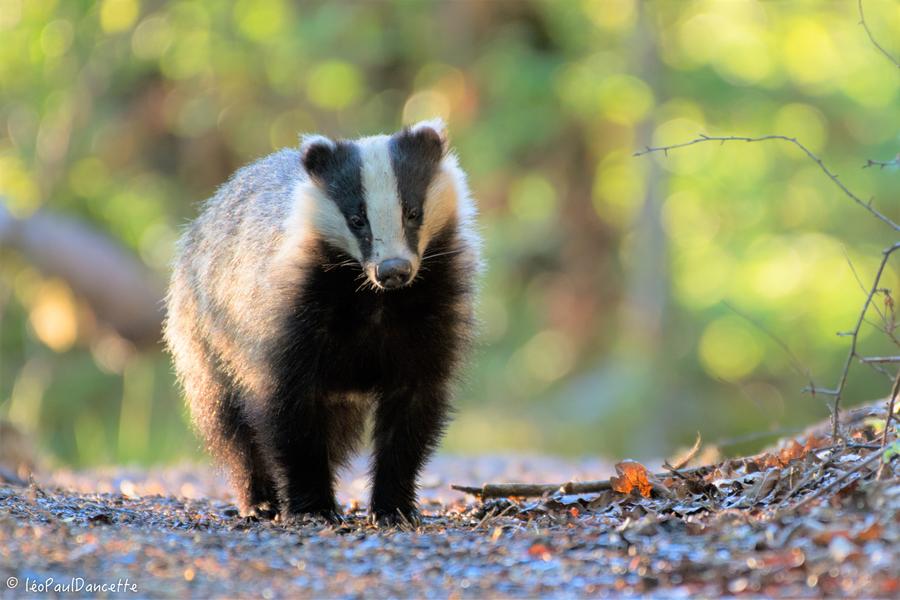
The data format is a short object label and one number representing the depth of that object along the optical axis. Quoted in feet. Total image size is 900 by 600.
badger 34.22
